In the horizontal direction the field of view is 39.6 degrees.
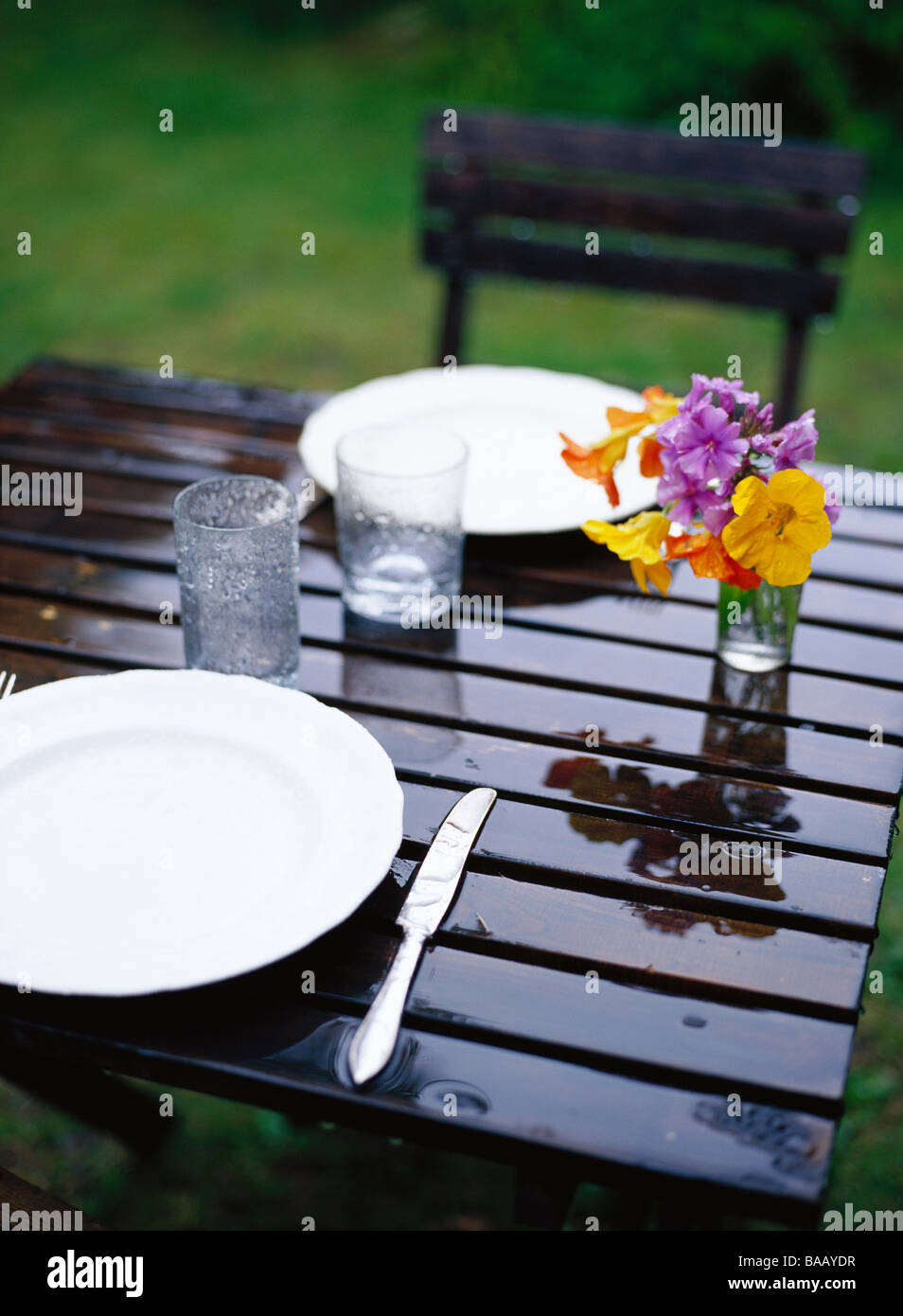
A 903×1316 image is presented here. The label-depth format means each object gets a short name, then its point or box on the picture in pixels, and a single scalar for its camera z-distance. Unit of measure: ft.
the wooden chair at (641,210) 7.11
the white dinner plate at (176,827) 2.86
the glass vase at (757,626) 4.03
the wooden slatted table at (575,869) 2.67
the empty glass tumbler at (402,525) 4.24
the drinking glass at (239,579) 3.71
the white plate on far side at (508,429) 4.91
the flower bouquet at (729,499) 3.52
